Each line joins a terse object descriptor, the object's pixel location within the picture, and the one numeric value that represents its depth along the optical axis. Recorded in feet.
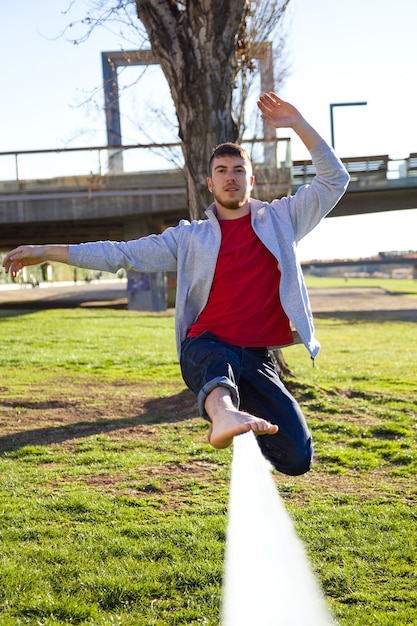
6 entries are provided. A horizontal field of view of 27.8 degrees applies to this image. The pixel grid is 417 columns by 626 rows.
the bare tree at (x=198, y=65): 36.04
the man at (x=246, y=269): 17.71
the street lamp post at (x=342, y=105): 93.86
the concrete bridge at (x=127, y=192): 103.76
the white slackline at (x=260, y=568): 12.53
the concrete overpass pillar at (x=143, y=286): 117.39
